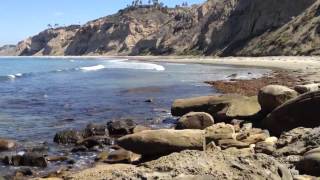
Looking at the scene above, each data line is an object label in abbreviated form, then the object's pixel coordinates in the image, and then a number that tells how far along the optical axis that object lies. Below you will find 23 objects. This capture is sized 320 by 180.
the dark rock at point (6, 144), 11.62
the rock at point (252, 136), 10.07
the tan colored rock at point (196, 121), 11.77
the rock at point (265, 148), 8.61
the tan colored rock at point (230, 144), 9.44
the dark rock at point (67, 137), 12.39
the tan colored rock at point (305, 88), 12.68
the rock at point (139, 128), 12.90
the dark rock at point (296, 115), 10.02
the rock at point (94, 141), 11.97
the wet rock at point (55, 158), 10.45
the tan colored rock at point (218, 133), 9.71
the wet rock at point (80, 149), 11.46
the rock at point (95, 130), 13.07
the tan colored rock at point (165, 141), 8.48
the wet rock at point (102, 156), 10.39
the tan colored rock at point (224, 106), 12.93
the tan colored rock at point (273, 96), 11.84
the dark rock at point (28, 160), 10.04
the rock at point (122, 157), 9.60
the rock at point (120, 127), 13.37
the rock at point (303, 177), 6.33
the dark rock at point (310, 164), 6.68
